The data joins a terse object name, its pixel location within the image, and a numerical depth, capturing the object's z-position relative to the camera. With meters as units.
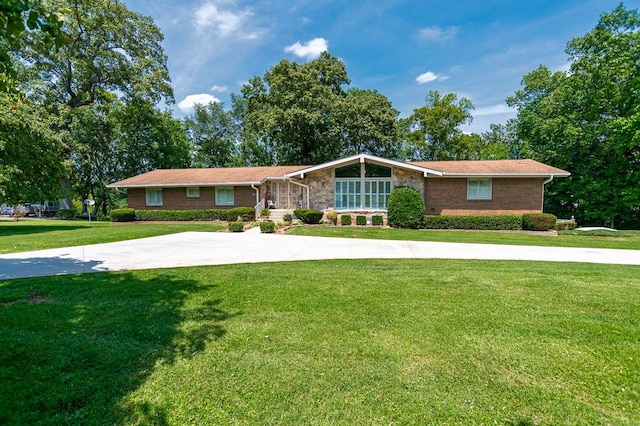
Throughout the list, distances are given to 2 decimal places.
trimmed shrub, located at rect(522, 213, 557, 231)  16.03
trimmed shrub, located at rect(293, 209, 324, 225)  18.08
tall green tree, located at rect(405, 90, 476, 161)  34.38
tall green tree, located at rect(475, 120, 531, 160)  29.73
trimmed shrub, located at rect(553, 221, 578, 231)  17.47
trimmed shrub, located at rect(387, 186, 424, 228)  16.62
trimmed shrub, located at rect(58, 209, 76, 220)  27.78
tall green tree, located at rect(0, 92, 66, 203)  15.12
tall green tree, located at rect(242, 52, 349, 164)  29.62
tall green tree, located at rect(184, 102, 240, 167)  41.19
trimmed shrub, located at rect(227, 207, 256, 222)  20.27
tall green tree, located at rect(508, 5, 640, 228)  20.36
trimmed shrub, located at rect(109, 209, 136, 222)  21.86
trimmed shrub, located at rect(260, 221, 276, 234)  15.82
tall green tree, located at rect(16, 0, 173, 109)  26.22
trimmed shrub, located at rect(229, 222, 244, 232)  16.23
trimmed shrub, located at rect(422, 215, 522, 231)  16.53
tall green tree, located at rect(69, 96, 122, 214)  27.64
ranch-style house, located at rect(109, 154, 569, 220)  18.31
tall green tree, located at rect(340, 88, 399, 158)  30.25
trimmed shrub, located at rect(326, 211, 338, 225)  18.59
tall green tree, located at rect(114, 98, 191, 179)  30.33
